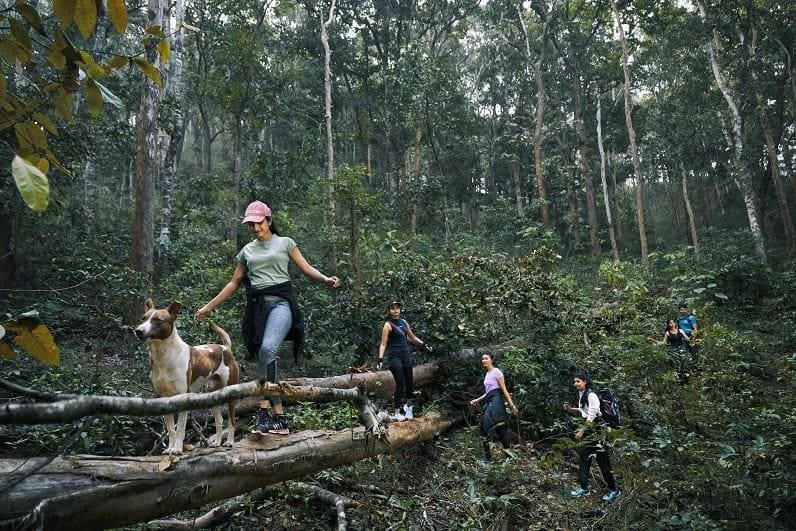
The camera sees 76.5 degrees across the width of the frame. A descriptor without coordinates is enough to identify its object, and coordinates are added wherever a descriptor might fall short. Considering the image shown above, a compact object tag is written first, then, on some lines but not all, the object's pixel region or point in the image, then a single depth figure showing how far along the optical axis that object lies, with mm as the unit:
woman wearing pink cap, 4316
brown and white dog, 3344
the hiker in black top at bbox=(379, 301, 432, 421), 7358
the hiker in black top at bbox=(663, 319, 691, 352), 10844
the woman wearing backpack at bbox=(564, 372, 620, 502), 6409
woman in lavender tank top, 7469
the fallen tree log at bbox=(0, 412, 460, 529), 2451
